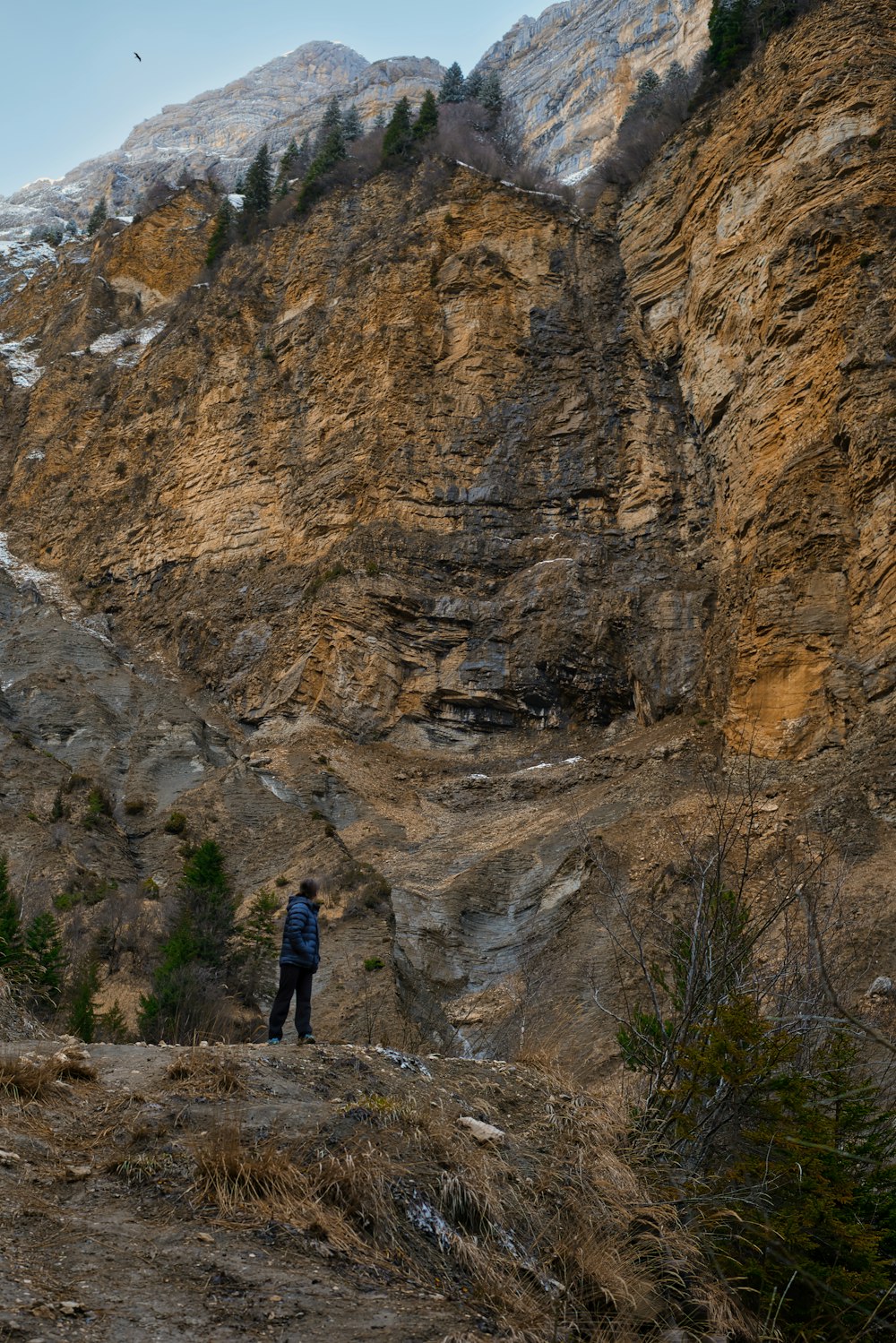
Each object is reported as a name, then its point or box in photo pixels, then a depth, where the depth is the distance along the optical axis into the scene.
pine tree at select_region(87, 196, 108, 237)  69.44
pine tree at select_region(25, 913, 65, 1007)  15.84
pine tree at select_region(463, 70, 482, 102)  59.34
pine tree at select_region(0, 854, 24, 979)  11.54
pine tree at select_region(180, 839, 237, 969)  20.42
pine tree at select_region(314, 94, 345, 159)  55.28
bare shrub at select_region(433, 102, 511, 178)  45.69
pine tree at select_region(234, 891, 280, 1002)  20.02
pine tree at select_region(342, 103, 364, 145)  58.41
